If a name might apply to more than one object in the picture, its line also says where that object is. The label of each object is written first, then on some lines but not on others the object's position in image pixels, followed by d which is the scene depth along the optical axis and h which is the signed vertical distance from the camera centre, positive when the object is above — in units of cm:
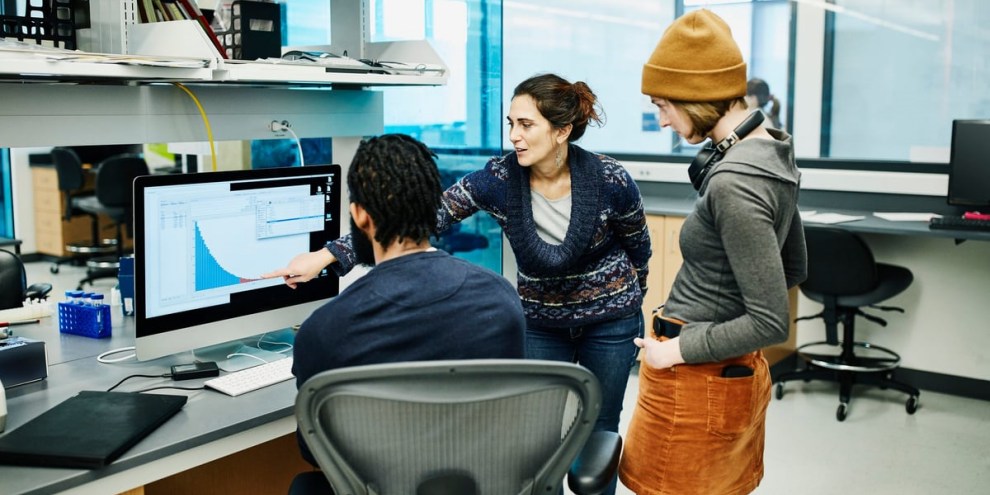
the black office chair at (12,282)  282 -43
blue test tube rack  221 -42
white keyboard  184 -48
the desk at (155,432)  145 -50
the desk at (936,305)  411 -71
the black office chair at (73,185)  677 -31
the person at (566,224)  223 -19
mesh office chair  122 -39
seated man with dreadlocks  137 -23
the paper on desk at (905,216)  402 -31
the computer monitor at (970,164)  391 -8
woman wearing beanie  158 -26
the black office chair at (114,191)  631 -33
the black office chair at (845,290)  377 -59
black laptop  146 -48
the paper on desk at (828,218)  402 -32
